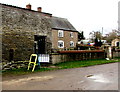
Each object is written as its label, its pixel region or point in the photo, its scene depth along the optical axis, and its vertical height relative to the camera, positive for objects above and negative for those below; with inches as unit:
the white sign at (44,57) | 527.5 -40.8
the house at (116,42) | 1952.5 +56.1
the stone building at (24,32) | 457.0 +48.8
